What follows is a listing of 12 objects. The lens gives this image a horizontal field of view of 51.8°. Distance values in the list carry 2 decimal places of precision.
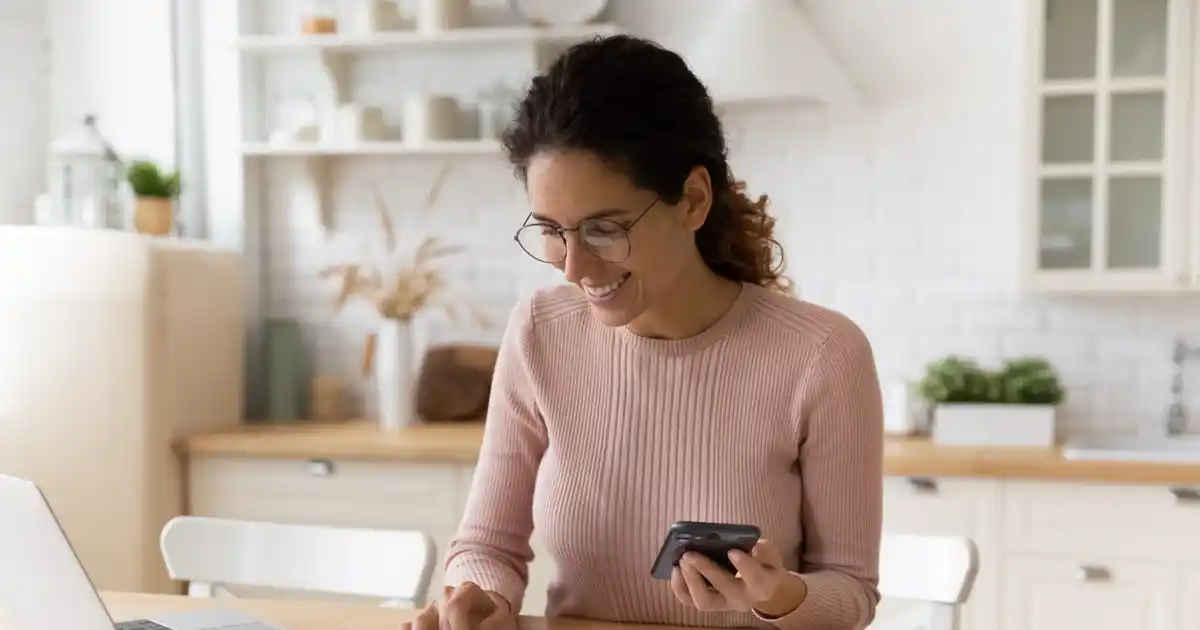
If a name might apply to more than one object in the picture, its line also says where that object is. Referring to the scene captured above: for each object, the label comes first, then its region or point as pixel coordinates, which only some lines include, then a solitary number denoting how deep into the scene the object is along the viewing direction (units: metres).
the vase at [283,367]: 3.57
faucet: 3.14
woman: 1.50
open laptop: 1.26
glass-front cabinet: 2.92
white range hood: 3.15
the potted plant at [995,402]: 3.05
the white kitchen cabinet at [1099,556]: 2.70
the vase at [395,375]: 3.37
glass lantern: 3.25
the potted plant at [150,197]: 3.39
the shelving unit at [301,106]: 3.49
